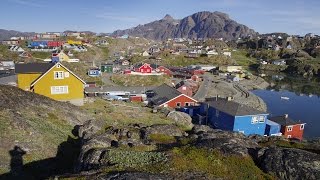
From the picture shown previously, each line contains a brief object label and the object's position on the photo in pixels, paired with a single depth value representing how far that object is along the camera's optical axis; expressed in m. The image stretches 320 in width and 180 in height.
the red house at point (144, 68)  103.38
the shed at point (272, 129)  49.61
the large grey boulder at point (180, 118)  42.97
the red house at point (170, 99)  59.94
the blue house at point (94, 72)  98.31
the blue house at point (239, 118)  47.30
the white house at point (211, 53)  191.00
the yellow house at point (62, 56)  120.24
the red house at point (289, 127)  51.06
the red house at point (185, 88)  80.72
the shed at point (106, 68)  108.82
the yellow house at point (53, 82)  43.34
